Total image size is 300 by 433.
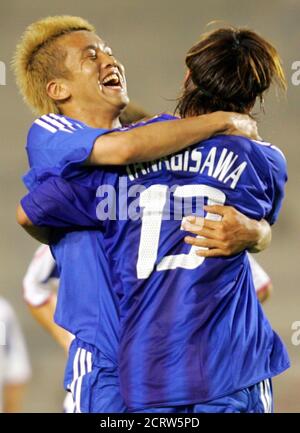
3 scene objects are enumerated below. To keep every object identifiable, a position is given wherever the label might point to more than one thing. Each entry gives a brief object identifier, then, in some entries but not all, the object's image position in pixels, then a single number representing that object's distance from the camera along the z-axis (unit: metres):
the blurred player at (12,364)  7.26
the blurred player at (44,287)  7.52
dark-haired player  4.27
